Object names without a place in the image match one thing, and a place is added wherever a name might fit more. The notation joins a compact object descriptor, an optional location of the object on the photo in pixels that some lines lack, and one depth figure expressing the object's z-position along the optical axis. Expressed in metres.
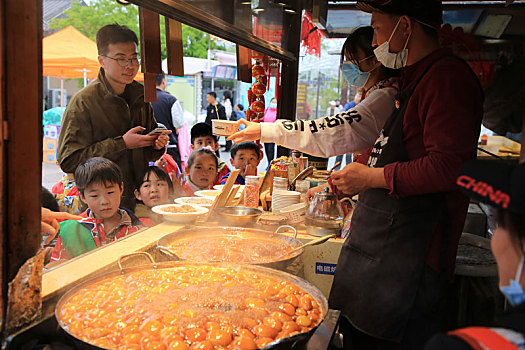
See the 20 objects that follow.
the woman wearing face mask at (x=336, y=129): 2.38
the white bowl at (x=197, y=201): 3.18
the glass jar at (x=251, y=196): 3.33
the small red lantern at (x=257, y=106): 4.80
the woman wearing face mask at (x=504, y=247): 0.89
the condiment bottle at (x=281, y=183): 3.28
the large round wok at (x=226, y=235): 2.39
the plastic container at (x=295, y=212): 2.99
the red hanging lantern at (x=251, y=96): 4.74
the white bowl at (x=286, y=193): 3.12
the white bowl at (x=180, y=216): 2.74
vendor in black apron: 1.73
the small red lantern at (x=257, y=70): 4.50
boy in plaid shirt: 2.79
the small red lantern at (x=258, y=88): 4.58
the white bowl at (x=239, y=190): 3.66
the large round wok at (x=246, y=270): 1.28
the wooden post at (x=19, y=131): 1.21
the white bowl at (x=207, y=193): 3.48
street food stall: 1.26
